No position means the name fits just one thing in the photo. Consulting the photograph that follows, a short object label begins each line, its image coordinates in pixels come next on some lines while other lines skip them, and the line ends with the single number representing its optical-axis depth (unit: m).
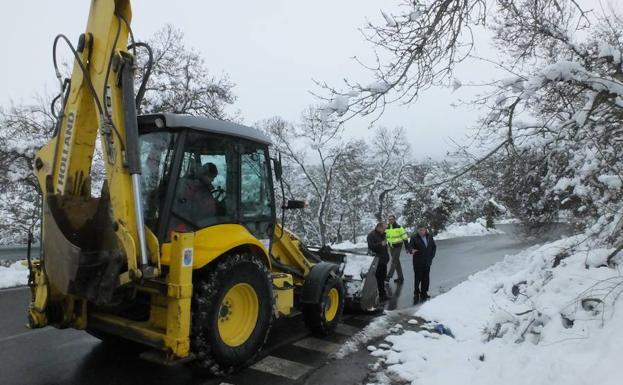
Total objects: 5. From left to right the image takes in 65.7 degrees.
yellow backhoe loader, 4.09
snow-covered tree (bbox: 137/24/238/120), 17.30
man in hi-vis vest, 12.03
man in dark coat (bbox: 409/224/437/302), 10.20
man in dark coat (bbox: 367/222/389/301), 9.30
